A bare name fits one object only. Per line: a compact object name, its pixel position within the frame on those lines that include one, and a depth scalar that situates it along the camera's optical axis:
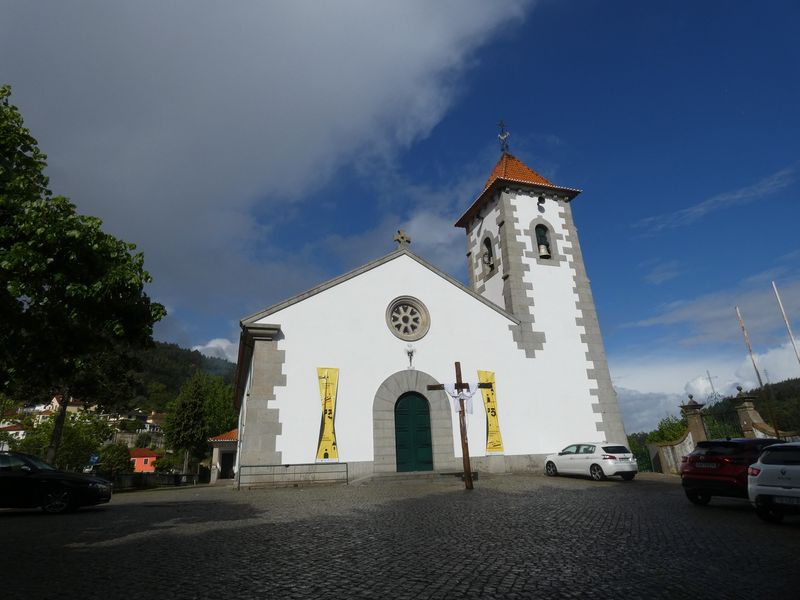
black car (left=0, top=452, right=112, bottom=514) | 10.66
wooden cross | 14.14
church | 16.19
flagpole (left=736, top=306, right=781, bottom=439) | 15.90
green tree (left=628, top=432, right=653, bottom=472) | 22.72
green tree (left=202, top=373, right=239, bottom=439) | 54.84
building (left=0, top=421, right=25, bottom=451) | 81.71
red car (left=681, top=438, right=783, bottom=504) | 10.02
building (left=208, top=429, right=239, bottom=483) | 39.44
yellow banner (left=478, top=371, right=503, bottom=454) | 18.31
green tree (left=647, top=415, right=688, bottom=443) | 23.33
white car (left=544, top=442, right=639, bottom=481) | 16.34
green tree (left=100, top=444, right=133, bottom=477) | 48.53
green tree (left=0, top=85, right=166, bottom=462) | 9.00
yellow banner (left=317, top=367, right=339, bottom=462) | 16.17
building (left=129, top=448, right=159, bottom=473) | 89.12
